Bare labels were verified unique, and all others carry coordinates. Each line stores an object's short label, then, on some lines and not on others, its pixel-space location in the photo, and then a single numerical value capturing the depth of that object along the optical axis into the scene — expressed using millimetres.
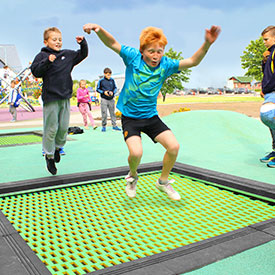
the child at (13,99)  12133
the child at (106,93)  9188
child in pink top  9719
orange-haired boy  3002
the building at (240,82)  118350
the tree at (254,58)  47188
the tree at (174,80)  37000
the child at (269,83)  4156
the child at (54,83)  3795
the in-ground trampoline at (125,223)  1979
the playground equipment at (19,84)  15810
